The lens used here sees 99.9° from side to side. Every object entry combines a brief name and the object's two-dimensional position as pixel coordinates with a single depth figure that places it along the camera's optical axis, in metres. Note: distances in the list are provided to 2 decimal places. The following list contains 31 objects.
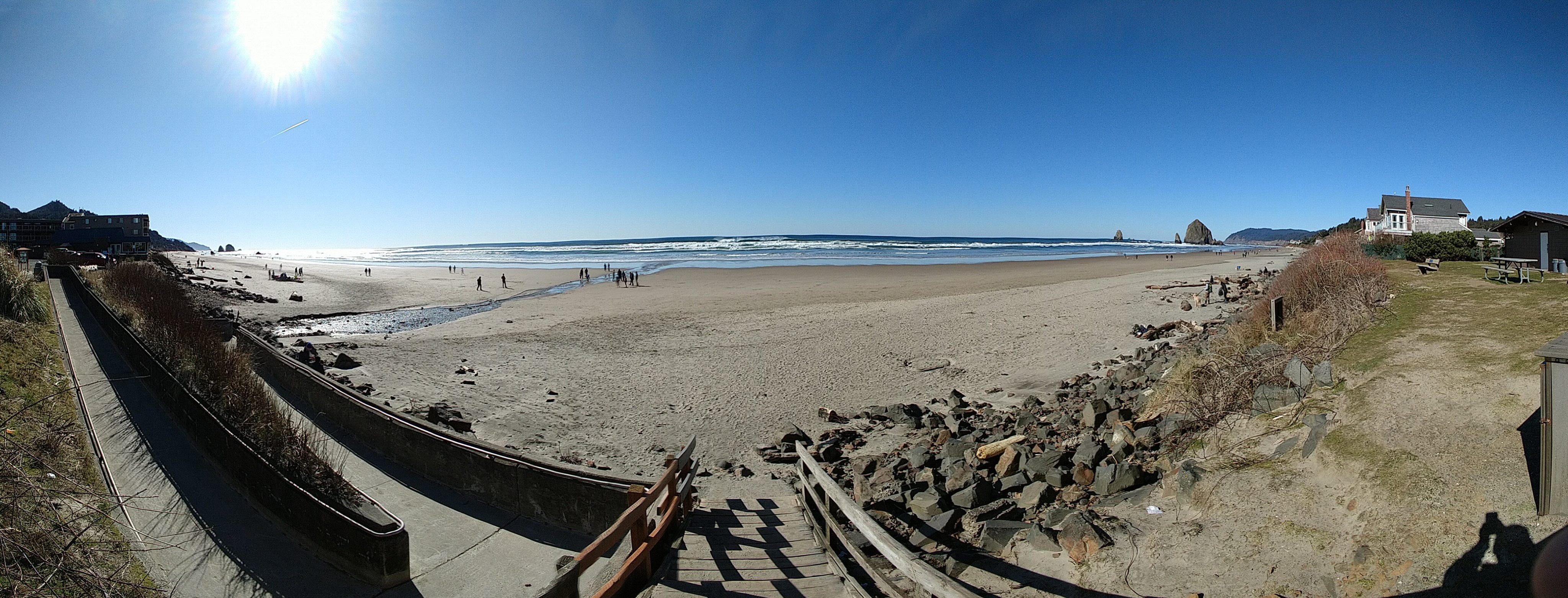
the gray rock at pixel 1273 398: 7.66
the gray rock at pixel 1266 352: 9.02
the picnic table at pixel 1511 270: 12.33
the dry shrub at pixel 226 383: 8.84
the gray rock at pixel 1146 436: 8.05
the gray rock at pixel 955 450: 9.19
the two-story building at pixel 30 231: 67.81
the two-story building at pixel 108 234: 66.69
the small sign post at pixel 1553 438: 4.51
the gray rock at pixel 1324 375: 7.71
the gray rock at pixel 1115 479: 6.96
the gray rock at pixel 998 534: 6.26
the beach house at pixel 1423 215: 42.06
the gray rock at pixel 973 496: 7.19
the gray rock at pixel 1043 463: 7.69
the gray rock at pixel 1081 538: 5.80
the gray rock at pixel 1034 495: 7.09
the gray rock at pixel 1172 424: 8.04
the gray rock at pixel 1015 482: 7.61
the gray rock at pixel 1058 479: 7.35
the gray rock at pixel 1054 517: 6.45
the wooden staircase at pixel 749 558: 5.96
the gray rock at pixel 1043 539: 6.01
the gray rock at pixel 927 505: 7.16
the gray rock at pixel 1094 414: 9.41
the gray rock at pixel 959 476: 7.84
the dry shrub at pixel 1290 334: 8.30
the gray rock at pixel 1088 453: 7.68
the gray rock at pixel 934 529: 6.73
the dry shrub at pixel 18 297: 17.44
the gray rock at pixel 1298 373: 7.80
